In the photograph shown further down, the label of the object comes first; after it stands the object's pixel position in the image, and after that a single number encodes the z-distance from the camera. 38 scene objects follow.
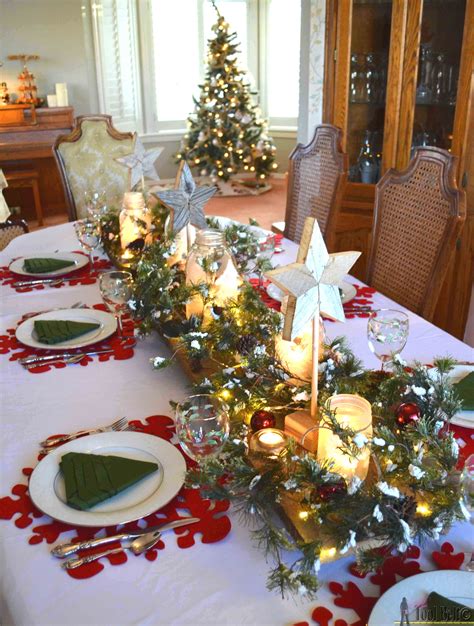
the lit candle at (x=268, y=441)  1.01
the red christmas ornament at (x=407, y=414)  1.00
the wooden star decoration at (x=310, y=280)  0.97
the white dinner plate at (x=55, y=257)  2.04
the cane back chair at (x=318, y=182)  2.45
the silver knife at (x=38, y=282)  1.98
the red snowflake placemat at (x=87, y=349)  1.47
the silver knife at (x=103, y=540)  0.88
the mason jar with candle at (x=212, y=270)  1.48
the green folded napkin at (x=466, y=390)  1.19
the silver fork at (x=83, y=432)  1.14
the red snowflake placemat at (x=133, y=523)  0.89
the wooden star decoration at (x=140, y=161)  2.34
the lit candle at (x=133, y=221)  2.10
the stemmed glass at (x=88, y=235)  2.05
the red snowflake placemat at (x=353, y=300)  1.72
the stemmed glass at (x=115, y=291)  1.53
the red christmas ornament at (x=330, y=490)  0.87
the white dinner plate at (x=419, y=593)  0.75
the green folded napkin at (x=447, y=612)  0.74
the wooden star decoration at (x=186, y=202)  1.77
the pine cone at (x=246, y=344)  1.25
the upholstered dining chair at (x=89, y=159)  3.18
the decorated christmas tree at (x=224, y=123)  6.44
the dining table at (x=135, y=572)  0.79
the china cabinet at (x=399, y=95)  2.77
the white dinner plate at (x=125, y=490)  0.94
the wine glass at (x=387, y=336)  1.27
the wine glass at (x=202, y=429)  0.98
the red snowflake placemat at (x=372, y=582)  0.78
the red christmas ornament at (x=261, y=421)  1.06
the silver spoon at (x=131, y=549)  0.87
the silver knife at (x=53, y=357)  1.46
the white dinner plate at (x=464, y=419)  1.15
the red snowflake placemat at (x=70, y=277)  1.99
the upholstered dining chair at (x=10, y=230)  2.72
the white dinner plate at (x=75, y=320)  1.52
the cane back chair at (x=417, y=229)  1.83
